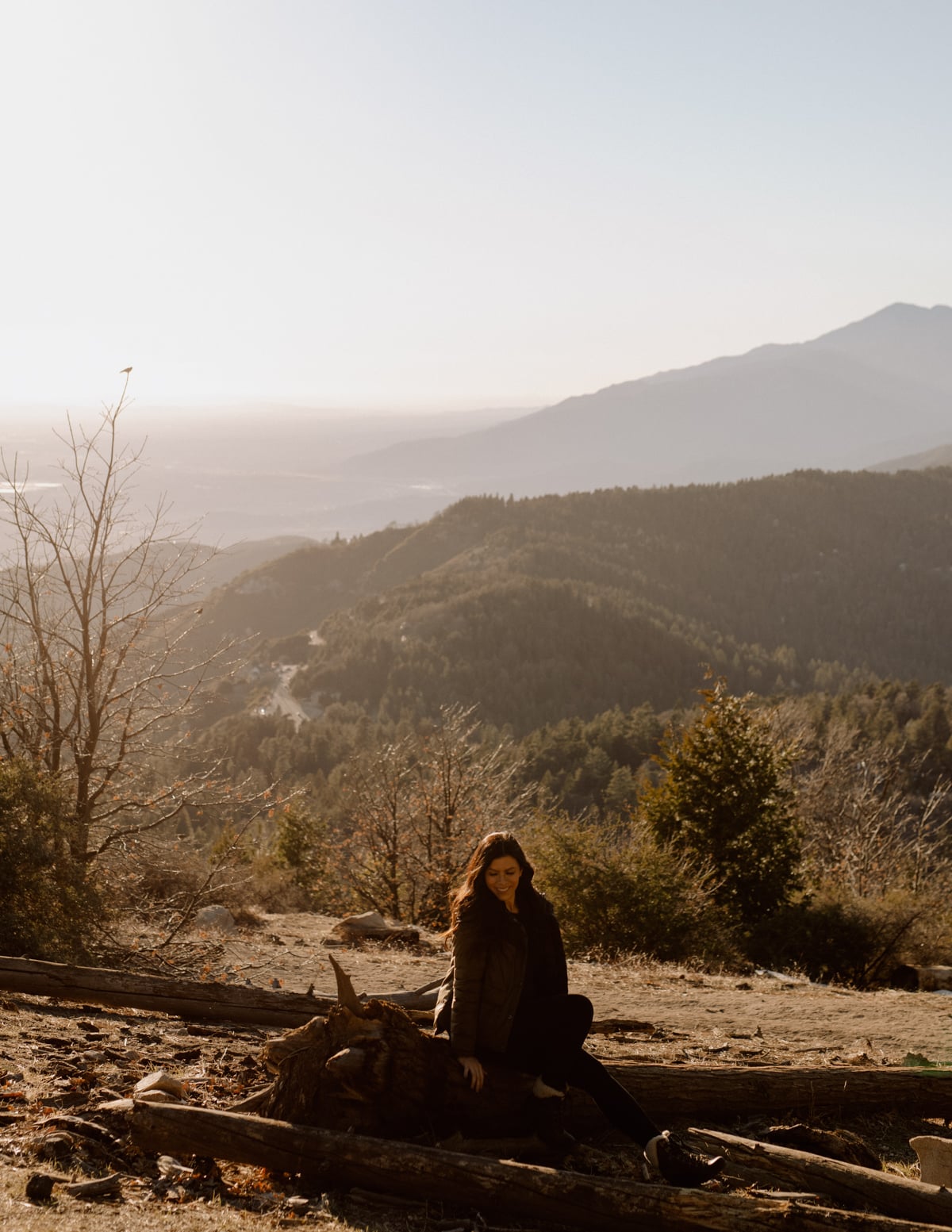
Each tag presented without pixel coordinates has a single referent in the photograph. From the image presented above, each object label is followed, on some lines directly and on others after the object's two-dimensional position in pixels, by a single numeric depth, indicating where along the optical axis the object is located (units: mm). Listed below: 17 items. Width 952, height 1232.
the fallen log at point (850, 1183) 4023
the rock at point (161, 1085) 4703
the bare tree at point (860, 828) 24328
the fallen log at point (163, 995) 6297
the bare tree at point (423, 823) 20312
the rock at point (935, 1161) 4469
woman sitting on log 4430
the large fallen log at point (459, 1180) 3688
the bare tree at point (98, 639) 10469
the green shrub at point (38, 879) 7621
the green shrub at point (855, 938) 14859
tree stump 4406
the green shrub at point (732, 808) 17328
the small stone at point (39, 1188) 3674
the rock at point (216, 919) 12133
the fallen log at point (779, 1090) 5082
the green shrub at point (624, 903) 14219
